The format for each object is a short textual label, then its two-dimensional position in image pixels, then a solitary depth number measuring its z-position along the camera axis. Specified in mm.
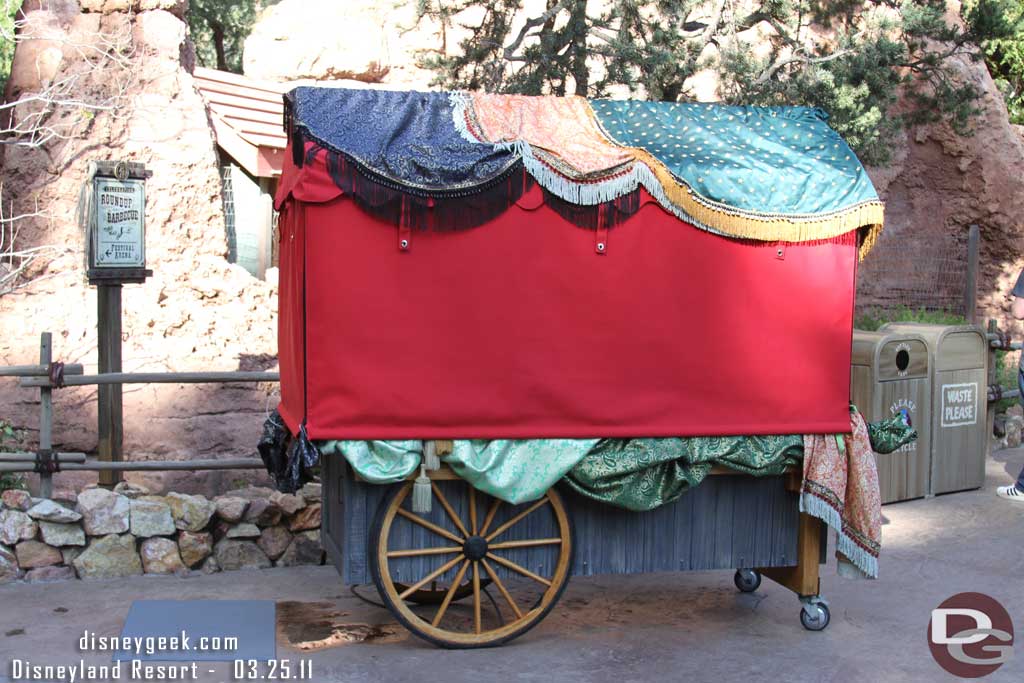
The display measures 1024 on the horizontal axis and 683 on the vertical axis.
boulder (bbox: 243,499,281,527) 6070
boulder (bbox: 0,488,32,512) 5754
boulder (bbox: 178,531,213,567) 5895
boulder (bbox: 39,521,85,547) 5711
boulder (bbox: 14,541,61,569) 5672
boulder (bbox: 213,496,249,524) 5996
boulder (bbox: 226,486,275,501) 6168
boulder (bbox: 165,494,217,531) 5930
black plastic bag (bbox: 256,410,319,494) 4367
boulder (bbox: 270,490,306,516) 6102
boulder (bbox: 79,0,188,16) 10070
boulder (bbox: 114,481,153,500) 6104
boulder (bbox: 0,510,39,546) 5648
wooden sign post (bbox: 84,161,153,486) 6434
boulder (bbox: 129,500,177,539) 5855
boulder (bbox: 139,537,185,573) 5828
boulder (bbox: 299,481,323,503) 6172
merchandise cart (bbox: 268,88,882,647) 4359
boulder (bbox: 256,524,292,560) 6102
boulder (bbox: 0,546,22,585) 5621
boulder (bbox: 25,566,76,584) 5664
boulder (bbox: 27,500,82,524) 5688
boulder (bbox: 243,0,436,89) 16141
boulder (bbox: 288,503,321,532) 6152
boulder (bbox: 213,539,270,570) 5992
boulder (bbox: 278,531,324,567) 6121
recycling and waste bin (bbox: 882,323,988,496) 7730
